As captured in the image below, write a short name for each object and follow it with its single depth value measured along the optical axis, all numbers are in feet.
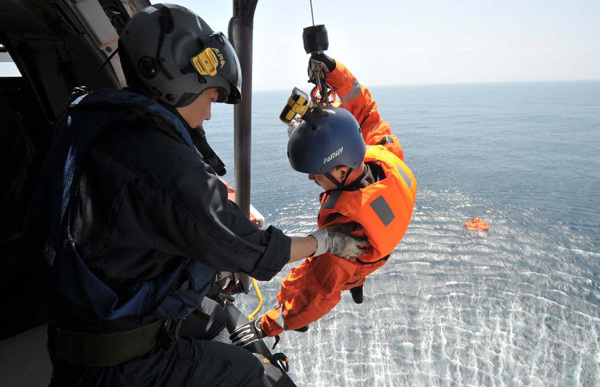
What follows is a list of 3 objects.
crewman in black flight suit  3.39
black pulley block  7.29
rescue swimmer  6.26
